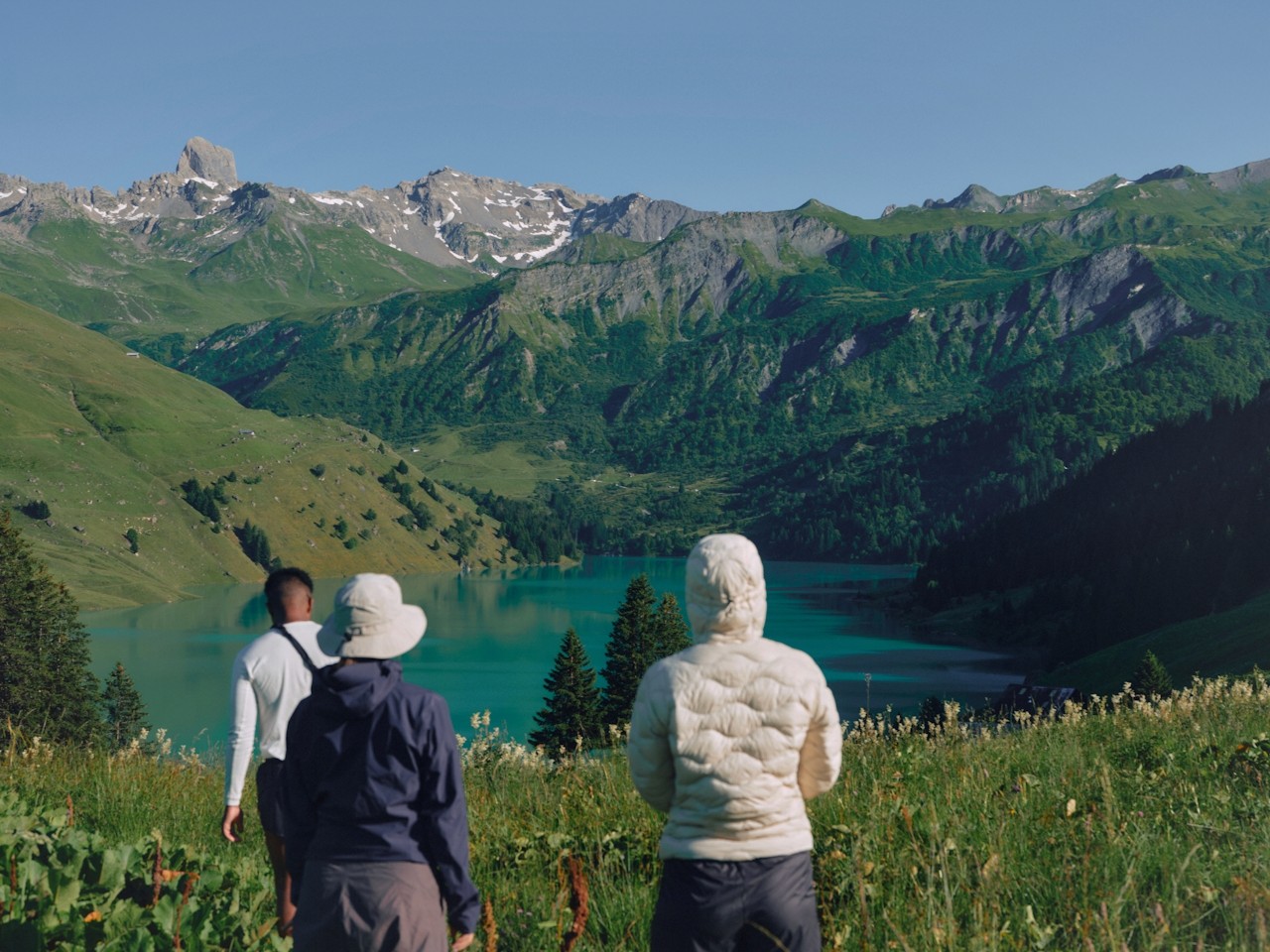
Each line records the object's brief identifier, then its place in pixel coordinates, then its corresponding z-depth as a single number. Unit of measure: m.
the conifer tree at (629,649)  61.64
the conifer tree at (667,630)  65.94
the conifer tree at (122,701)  63.67
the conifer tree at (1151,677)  54.31
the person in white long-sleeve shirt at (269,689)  7.76
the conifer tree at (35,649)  50.19
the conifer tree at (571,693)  59.97
